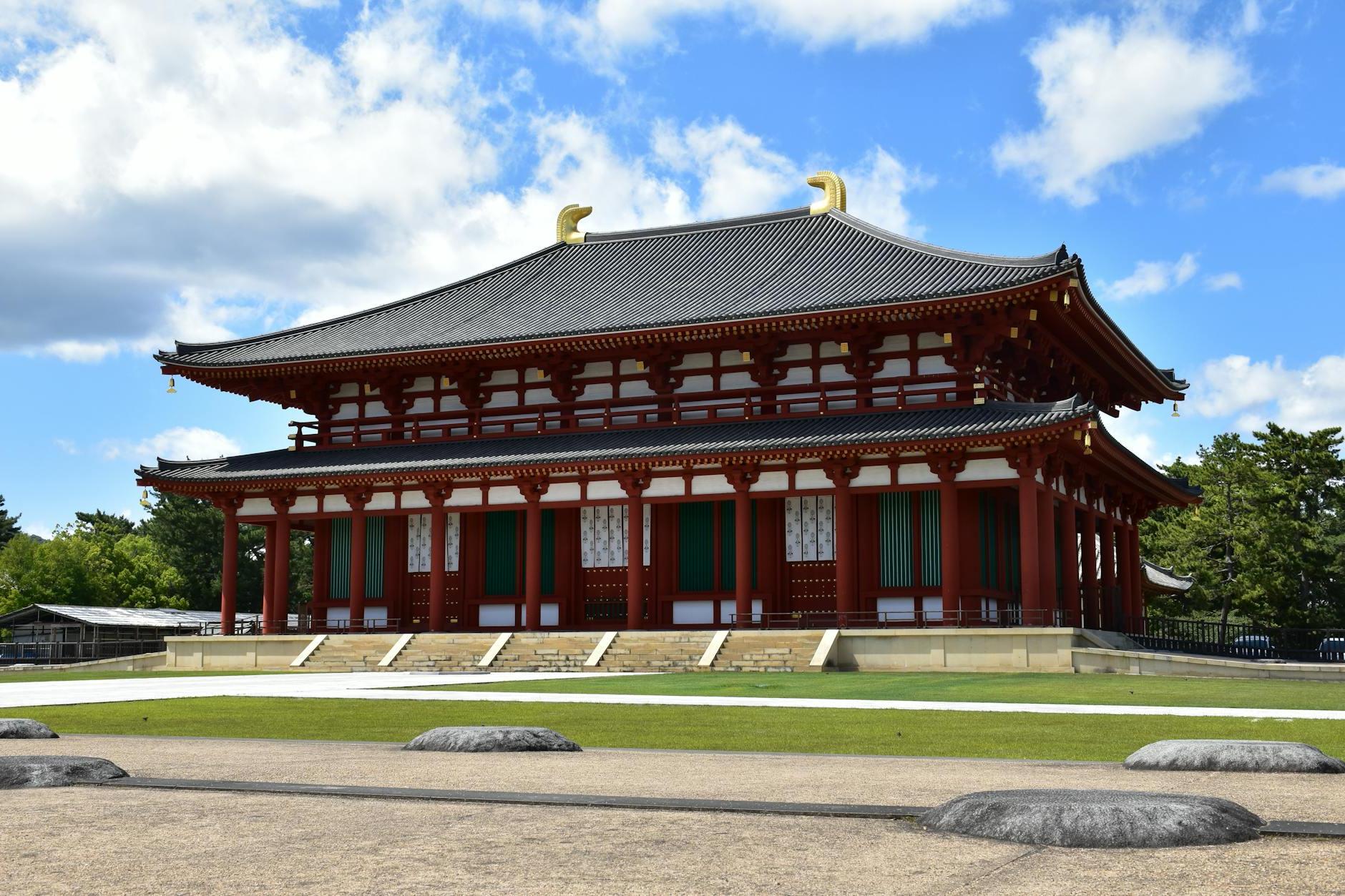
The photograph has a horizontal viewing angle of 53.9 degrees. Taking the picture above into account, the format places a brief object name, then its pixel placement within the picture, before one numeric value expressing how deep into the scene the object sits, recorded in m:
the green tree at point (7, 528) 93.88
